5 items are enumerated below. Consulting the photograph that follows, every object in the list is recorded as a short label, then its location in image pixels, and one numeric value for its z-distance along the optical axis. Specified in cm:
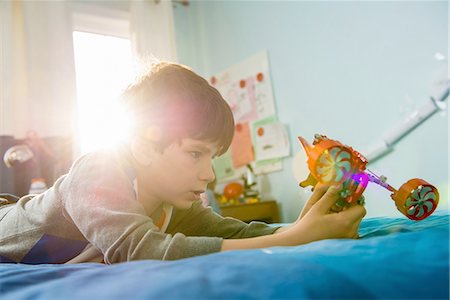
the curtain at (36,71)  262
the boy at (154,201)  66
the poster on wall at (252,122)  270
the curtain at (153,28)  298
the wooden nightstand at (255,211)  249
